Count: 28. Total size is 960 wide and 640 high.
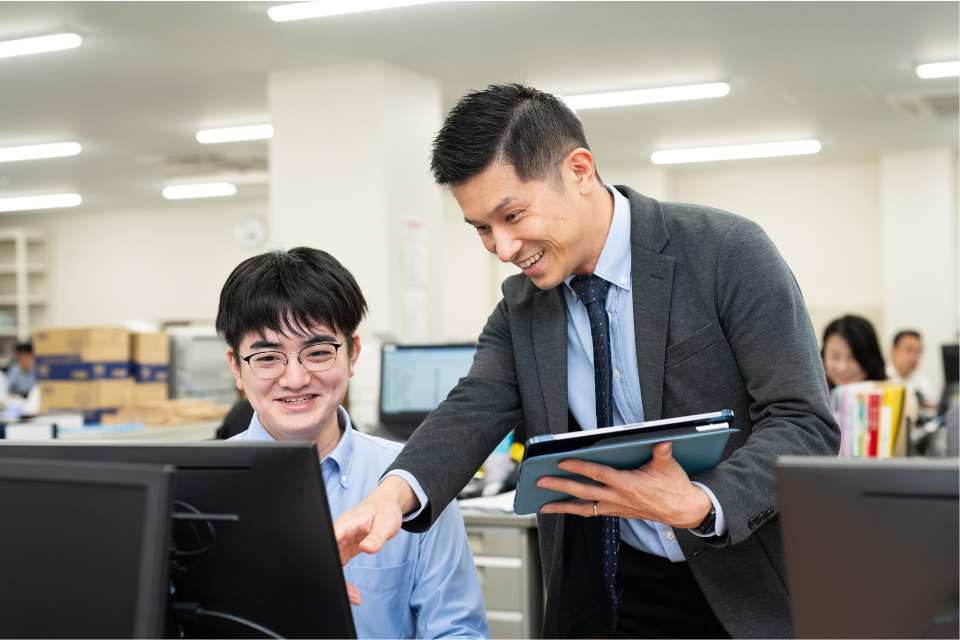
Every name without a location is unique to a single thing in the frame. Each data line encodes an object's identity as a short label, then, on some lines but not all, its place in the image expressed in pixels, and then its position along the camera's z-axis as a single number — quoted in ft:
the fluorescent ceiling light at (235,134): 21.40
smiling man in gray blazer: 3.73
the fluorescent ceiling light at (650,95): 19.02
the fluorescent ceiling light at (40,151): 22.89
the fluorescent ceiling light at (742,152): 25.30
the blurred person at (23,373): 26.13
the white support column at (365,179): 17.01
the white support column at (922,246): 26.11
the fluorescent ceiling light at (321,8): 13.61
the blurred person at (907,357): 20.15
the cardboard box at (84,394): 14.34
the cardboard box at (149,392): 14.76
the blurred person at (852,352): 12.07
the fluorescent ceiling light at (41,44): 14.62
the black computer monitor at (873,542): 2.27
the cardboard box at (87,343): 14.23
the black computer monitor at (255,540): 2.91
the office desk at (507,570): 8.55
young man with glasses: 4.59
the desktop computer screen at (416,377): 11.00
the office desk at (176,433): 11.88
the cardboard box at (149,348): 14.88
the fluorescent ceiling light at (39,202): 30.58
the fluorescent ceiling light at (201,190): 28.68
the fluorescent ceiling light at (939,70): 17.62
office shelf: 33.27
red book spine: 10.04
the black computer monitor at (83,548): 2.49
